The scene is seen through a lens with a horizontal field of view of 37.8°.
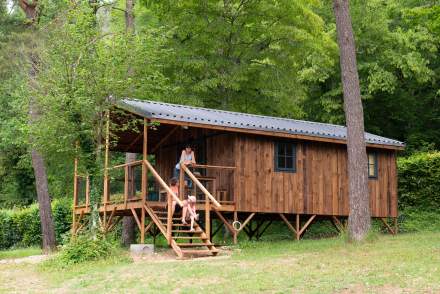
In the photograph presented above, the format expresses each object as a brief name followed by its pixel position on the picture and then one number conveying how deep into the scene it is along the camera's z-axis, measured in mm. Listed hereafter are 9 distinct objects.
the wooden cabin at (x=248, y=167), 16516
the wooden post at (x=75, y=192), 19798
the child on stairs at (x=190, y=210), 15352
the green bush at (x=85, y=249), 14266
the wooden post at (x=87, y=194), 19353
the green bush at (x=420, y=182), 22844
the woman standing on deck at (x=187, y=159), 16594
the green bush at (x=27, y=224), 26781
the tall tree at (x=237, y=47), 23922
